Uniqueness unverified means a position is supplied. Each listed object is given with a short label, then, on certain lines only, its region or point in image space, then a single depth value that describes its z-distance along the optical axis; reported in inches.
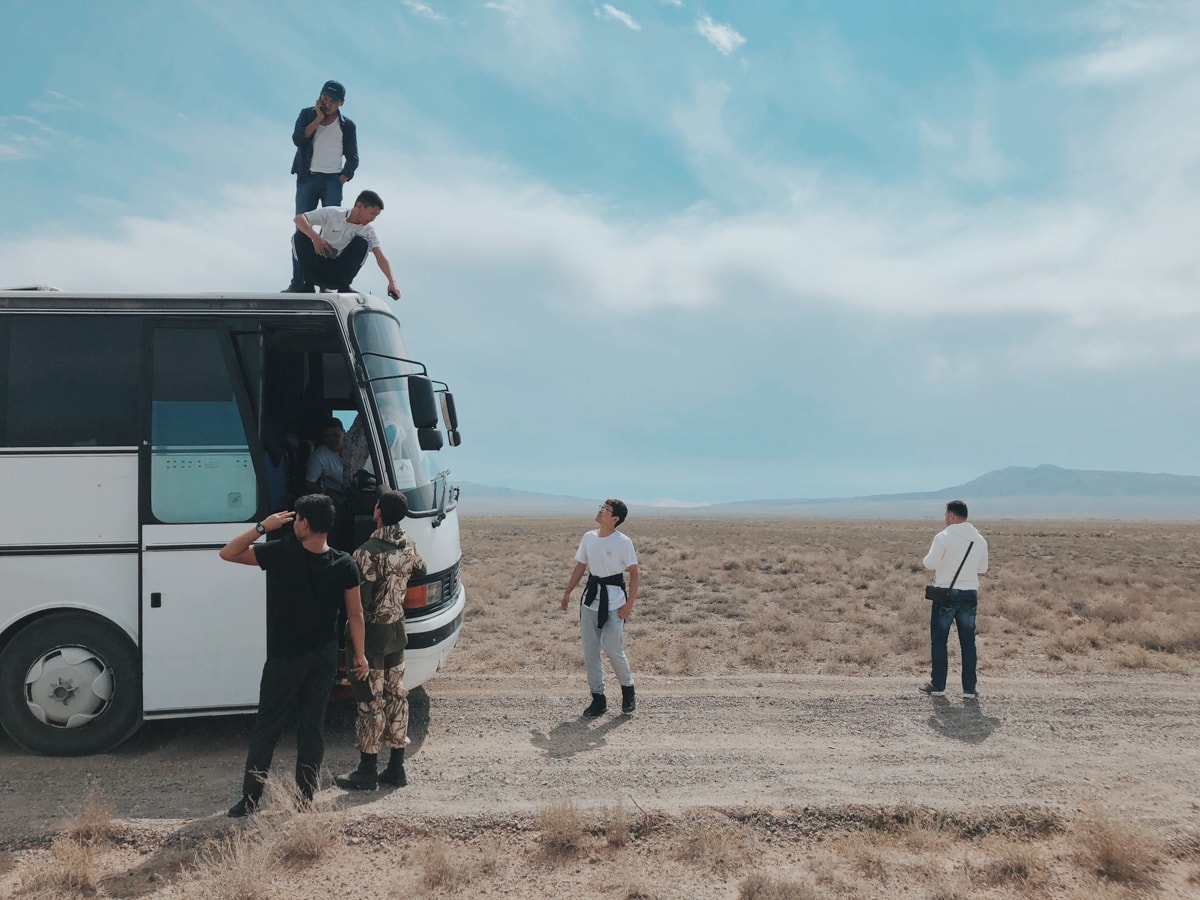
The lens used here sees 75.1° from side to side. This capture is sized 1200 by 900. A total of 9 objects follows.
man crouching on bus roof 280.5
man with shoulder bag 311.0
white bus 230.5
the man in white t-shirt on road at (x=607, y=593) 282.7
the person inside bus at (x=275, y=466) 241.9
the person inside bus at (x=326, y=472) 261.0
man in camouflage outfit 213.9
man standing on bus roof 319.9
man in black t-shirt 193.0
